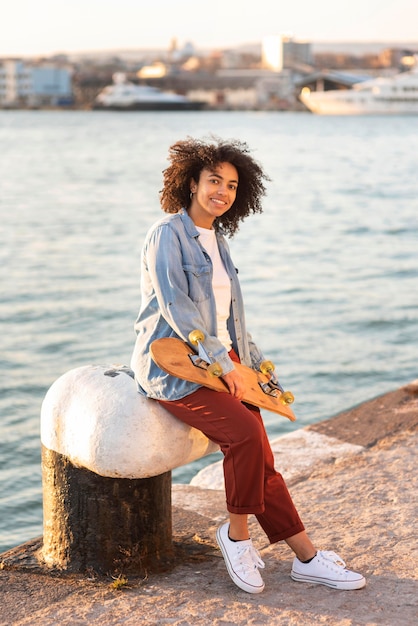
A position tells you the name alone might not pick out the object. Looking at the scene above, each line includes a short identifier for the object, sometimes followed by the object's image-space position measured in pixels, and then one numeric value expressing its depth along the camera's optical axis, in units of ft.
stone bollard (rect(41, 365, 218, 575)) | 10.40
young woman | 10.28
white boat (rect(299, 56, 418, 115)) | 287.07
